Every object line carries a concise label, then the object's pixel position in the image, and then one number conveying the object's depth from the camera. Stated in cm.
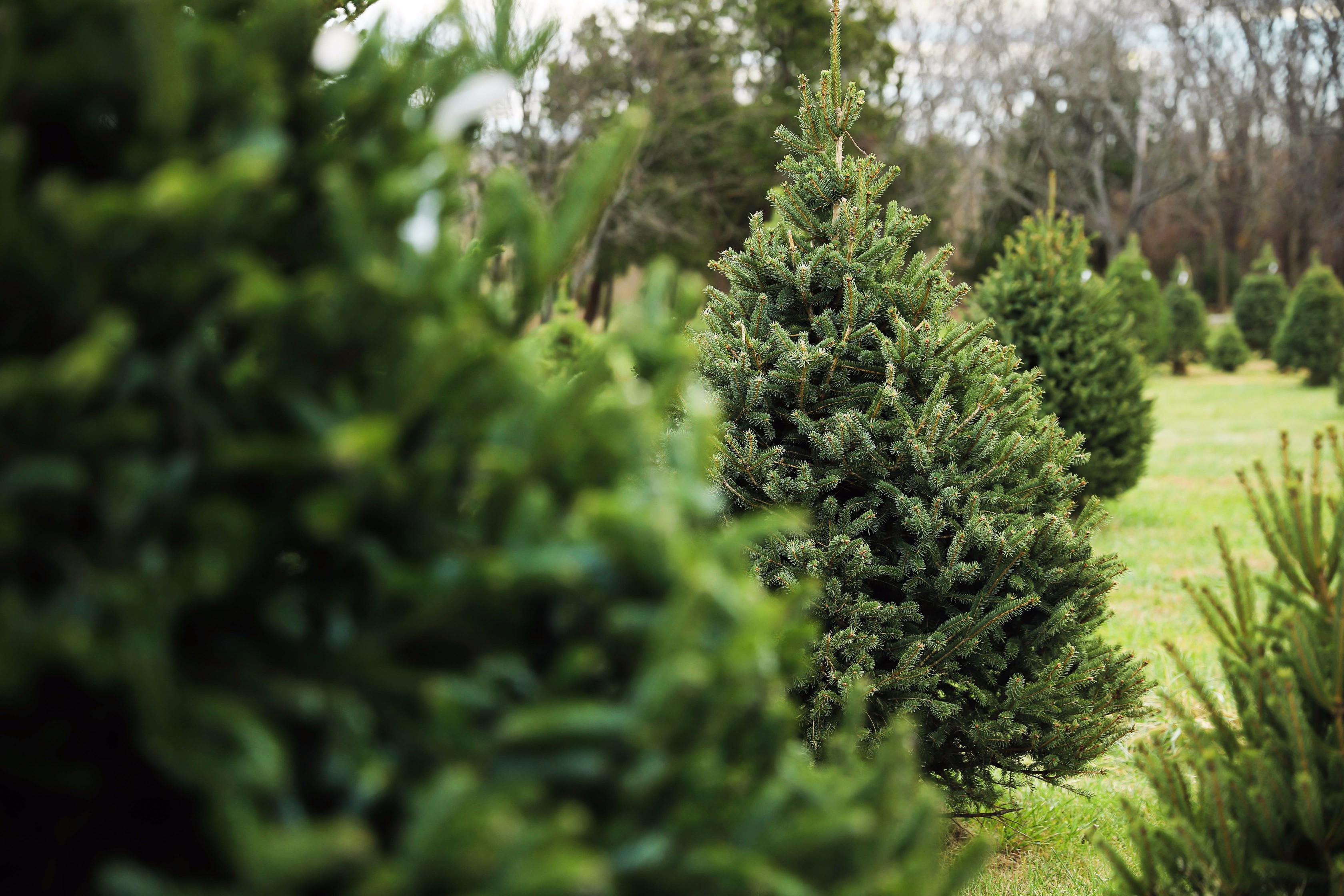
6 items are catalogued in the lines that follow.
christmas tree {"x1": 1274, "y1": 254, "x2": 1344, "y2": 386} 2112
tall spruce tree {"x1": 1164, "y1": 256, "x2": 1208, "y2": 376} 2616
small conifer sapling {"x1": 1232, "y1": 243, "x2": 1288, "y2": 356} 2764
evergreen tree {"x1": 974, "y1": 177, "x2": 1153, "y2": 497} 862
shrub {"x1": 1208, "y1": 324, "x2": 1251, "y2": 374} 2528
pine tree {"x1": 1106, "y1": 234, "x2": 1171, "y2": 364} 1938
